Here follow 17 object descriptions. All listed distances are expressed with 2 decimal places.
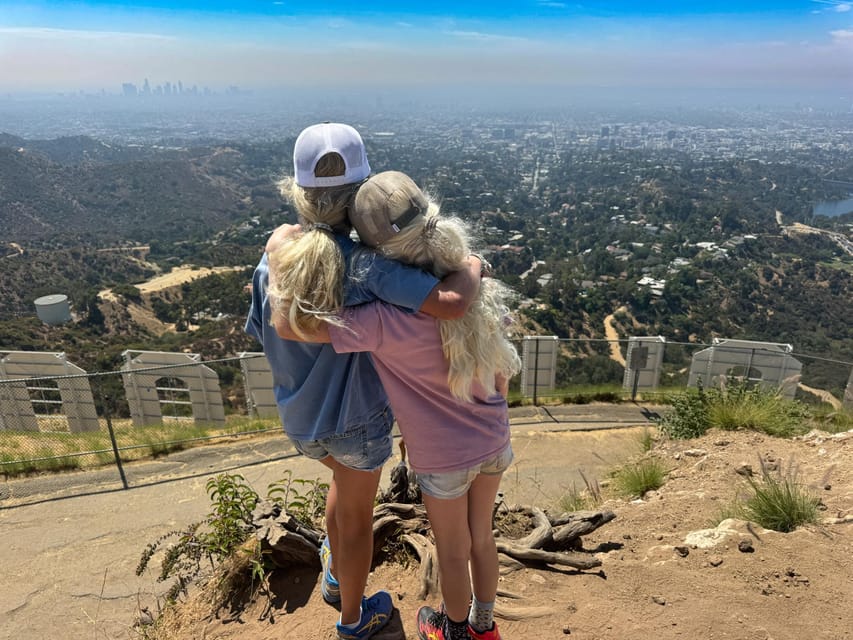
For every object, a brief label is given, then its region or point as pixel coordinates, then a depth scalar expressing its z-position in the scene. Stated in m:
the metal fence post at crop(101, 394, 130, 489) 5.07
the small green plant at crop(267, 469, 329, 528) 3.23
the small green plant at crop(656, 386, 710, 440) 5.29
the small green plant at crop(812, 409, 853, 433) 5.49
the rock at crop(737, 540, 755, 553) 2.69
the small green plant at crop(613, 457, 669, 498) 4.30
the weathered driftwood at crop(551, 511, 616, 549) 3.03
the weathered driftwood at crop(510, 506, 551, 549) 2.92
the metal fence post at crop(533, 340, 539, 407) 7.34
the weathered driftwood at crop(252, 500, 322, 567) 2.72
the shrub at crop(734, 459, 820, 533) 2.90
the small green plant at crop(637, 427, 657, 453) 5.45
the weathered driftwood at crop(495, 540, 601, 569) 2.74
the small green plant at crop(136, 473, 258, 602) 2.88
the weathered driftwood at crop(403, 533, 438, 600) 2.56
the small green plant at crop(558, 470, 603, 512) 4.08
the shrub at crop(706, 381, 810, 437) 5.04
